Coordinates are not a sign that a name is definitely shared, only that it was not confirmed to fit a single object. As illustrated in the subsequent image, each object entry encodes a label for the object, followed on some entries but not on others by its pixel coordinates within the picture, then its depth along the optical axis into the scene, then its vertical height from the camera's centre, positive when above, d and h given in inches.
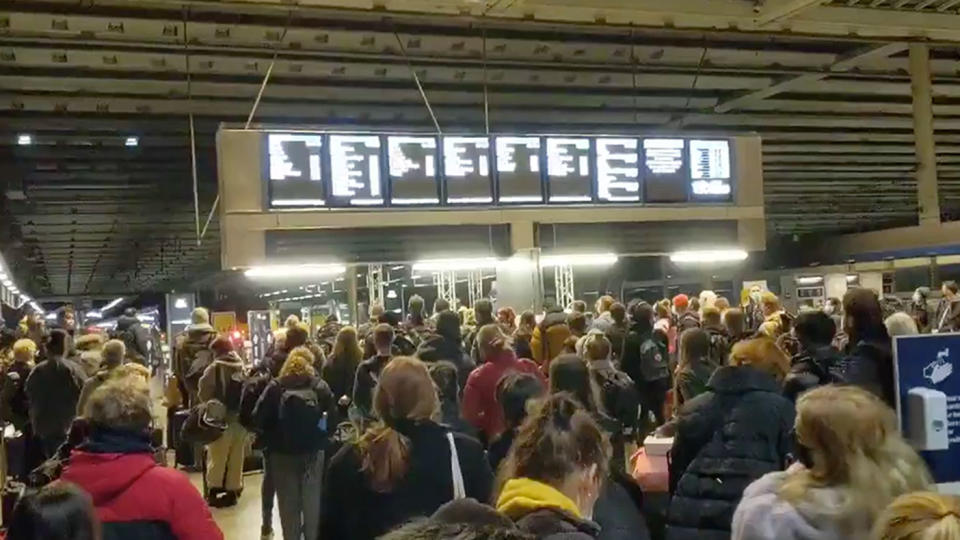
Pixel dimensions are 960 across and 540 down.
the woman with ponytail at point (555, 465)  98.6 -21.7
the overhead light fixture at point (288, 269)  267.3 -2.2
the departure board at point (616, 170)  289.1 +20.8
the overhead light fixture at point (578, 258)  308.3 -3.2
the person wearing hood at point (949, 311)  353.0 -30.1
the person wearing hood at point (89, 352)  354.6 -29.6
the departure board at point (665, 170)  293.9 +20.5
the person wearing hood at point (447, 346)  295.4 -26.2
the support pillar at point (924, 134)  396.8 +38.3
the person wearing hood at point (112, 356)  287.0 -24.0
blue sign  145.9 -20.2
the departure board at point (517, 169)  280.2 +21.6
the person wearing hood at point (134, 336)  457.9 -30.8
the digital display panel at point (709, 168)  301.9 +21.0
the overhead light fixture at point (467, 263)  297.4 -3.1
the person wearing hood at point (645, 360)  361.4 -40.0
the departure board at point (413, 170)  269.3 +21.8
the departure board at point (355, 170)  262.7 +21.9
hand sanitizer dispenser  141.4 -25.5
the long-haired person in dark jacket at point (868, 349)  188.9 -20.8
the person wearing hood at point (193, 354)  382.6 -33.2
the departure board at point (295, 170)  260.1 +22.4
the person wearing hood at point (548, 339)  361.7 -31.2
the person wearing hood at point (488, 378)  246.8 -29.7
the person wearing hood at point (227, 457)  350.3 -65.6
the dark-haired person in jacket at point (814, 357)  190.6 -23.2
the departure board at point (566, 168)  283.9 +21.5
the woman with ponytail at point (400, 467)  134.9 -27.6
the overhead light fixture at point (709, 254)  311.6 -3.9
